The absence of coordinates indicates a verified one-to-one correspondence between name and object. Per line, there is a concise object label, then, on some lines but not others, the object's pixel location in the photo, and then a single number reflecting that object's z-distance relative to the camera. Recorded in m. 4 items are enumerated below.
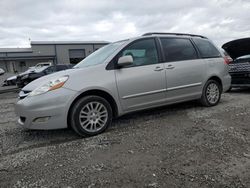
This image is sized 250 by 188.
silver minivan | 3.50
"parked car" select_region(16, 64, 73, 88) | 12.45
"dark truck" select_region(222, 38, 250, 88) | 7.06
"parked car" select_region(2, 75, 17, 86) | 17.66
